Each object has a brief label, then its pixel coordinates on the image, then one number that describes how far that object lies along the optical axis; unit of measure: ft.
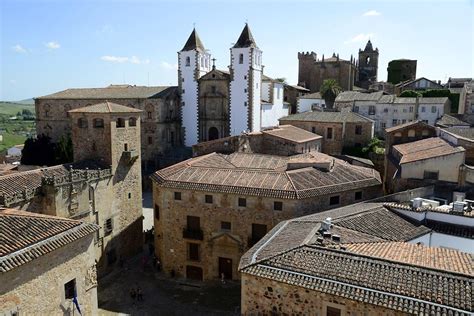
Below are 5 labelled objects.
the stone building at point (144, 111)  180.96
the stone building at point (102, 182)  80.02
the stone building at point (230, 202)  84.53
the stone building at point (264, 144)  123.24
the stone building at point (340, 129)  157.69
